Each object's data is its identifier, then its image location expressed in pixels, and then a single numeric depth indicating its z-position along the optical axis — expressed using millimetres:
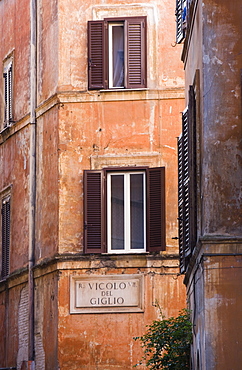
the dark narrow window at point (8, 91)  26297
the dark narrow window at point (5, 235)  25969
